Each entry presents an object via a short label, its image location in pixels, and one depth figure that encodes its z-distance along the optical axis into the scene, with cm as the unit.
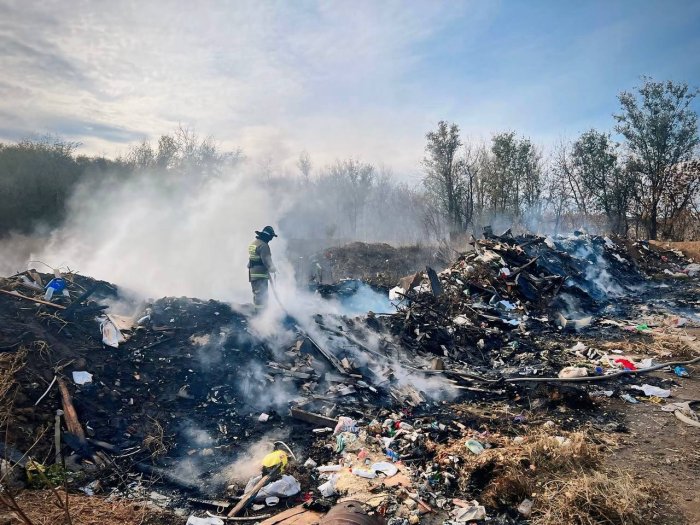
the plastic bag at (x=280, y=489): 396
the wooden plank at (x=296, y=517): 352
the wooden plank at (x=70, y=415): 447
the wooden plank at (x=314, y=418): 538
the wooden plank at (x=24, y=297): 613
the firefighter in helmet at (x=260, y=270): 800
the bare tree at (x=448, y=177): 2625
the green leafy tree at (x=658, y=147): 2288
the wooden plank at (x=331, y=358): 690
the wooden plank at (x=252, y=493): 380
